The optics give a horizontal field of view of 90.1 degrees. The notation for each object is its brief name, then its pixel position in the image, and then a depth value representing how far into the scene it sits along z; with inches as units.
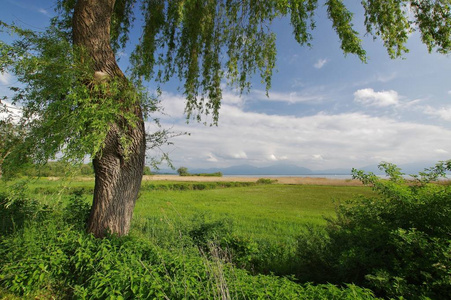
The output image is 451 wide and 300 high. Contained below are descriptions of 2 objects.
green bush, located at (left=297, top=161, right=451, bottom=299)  104.0
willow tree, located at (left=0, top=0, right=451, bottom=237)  149.1
